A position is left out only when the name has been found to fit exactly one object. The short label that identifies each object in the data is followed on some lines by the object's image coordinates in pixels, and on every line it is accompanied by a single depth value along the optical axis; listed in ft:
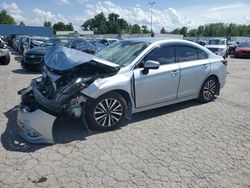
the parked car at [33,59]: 27.10
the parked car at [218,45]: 46.01
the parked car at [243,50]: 53.87
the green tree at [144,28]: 252.91
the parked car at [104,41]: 53.12
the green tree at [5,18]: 210.28
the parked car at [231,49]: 64.11
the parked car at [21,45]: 45.97
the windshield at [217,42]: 50.73
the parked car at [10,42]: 75.10
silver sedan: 10.21
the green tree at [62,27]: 263.35
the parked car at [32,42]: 39.70
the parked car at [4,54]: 32.28
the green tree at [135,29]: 251.46
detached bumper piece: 9.71
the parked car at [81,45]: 32.22
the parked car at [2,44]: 31.99
